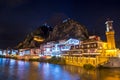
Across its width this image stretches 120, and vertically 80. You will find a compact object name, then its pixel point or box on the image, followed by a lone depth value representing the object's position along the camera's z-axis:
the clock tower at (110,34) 35.70
